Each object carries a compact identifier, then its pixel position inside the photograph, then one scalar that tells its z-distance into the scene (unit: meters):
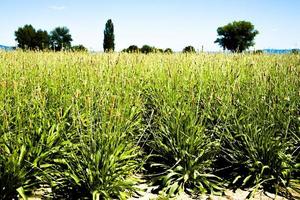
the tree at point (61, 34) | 74.85
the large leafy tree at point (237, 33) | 74.75
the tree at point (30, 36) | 63.06
